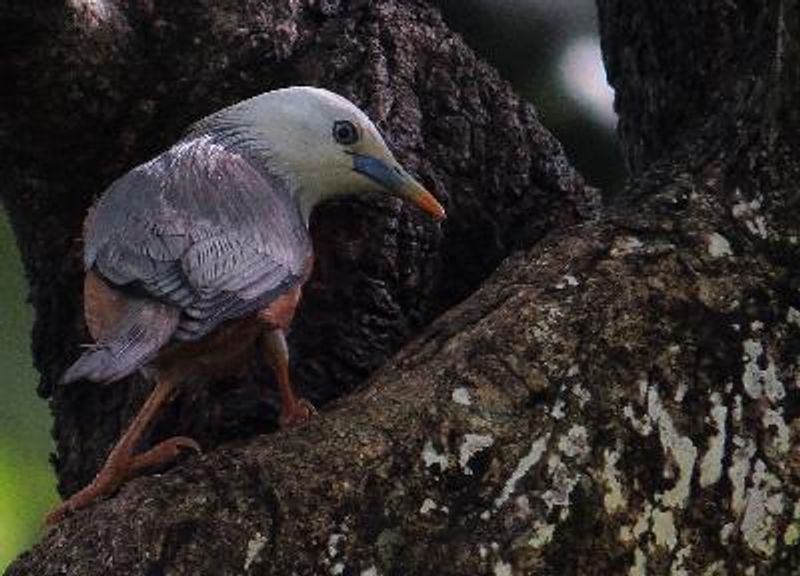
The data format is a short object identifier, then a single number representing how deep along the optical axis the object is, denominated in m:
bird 6.36
